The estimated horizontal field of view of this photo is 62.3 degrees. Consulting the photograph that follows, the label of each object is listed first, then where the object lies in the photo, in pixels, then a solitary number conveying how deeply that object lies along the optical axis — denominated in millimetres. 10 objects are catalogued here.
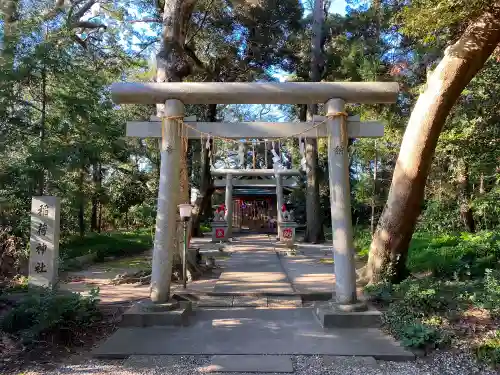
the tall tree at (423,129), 6031
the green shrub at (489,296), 4703
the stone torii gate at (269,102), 5418
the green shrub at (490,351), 3940
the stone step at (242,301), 6402
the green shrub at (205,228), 24017
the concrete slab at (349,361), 4074
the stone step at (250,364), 3889
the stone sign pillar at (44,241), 6312
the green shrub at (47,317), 4477
